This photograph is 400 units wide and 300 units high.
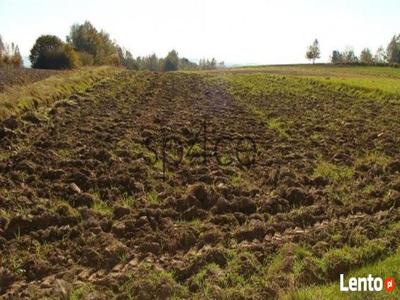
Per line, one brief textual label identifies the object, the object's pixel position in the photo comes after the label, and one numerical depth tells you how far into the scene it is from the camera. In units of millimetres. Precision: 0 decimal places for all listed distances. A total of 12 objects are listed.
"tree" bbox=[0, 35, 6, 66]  53400
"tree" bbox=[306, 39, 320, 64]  119312
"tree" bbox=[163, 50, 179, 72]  119006
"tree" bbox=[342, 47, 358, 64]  130675
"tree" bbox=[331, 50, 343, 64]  133625
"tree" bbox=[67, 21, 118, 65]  72300
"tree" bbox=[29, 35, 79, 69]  51553
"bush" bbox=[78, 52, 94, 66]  56578
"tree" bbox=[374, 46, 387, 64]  113562
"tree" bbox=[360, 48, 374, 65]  110812
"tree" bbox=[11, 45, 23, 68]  53944
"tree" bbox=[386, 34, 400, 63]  103938
